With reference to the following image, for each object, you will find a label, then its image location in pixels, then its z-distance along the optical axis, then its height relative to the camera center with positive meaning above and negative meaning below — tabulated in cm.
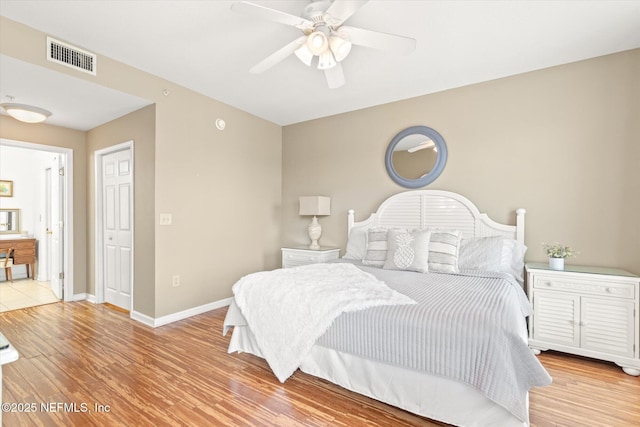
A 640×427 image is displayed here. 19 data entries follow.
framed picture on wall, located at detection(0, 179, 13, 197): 553 +36
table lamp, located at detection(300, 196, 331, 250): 434 +1
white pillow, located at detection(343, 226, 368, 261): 376 -42
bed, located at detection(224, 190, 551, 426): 162 -69
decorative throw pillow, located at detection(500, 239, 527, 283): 300 -45
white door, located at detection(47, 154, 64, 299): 439 -21
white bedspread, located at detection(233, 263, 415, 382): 212 -67
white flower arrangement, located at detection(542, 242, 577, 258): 279 -36
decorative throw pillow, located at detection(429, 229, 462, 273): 295 -39
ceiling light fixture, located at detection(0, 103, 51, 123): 304 +95
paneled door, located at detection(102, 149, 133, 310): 386 -22
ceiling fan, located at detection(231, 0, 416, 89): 188 +117
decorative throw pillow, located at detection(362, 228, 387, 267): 331 -41
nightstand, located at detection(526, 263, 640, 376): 246 -83
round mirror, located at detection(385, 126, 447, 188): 370 +65
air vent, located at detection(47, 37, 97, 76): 262 +132
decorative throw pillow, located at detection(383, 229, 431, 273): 299 -40
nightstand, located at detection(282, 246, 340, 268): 409 -61
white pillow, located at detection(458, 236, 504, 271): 293 -41
